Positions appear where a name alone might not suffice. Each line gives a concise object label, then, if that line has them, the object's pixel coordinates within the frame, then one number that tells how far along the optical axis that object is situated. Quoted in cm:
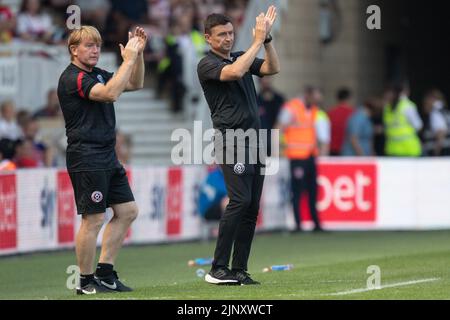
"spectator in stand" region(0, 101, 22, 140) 1961
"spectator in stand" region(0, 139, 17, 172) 1767
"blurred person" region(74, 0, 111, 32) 2423
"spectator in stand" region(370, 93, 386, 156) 2350
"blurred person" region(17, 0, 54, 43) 2255
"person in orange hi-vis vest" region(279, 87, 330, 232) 2095
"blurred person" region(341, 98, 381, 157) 2283
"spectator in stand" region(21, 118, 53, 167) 1920
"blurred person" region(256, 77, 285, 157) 2189
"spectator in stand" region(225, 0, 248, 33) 2489
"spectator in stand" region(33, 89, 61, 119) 2145
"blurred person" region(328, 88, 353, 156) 2333
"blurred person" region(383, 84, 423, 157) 2259
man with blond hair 1084
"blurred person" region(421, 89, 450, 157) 2414
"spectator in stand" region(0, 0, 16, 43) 2203
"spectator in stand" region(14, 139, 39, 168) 1820
